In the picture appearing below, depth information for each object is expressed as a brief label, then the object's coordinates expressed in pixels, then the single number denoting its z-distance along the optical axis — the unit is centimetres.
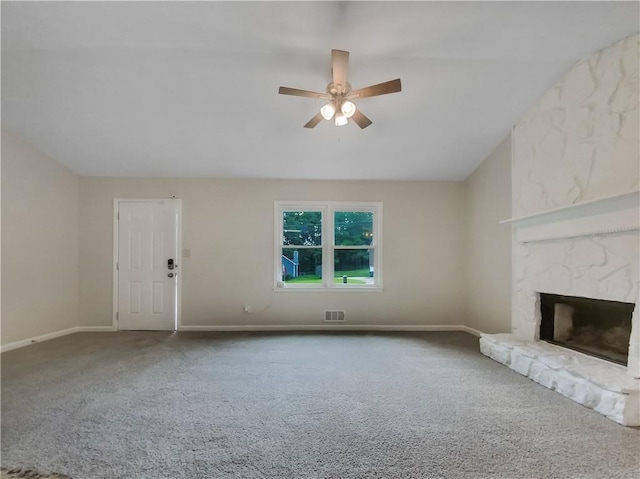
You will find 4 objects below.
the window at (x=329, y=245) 551
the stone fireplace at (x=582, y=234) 268
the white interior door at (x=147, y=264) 534
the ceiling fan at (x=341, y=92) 276
